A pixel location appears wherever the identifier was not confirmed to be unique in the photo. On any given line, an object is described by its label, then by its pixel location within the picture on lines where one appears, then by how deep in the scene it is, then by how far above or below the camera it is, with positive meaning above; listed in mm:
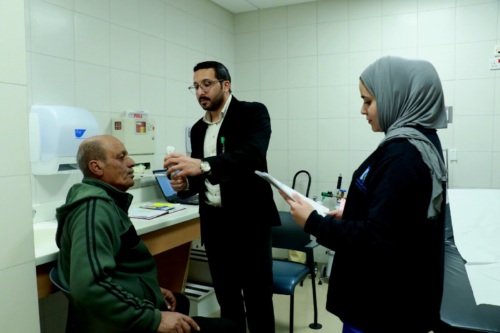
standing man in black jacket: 2027 -335
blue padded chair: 2439 -816
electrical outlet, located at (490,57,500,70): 3211 +692
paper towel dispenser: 2152 +51
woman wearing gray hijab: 1055 -208
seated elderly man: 1248 -393
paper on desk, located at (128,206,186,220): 2365 -426
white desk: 1619 -556
